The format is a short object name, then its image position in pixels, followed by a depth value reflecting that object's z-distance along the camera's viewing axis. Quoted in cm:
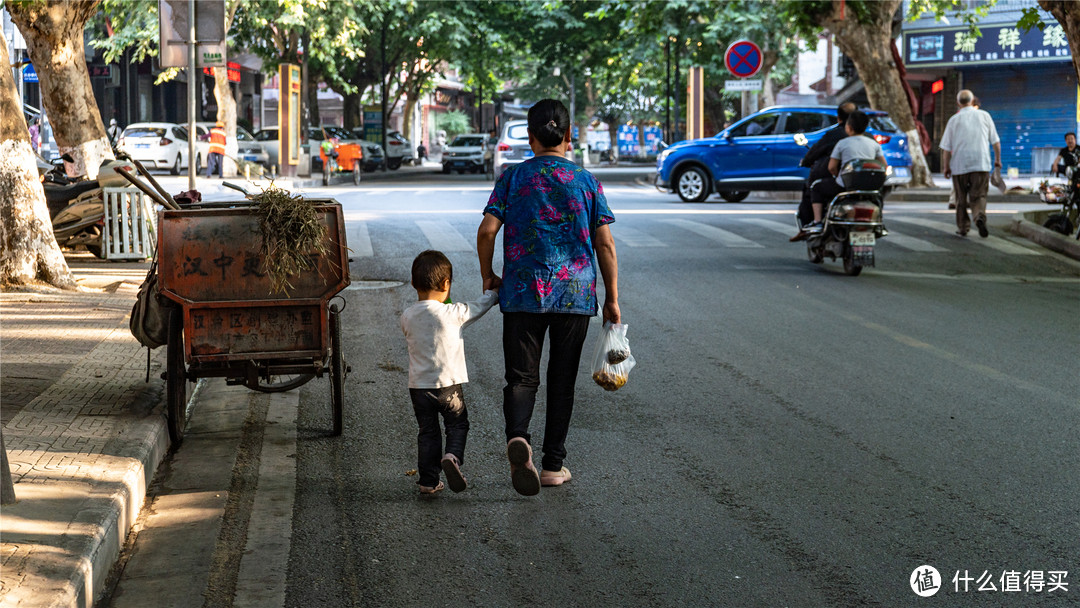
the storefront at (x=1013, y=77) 3434
